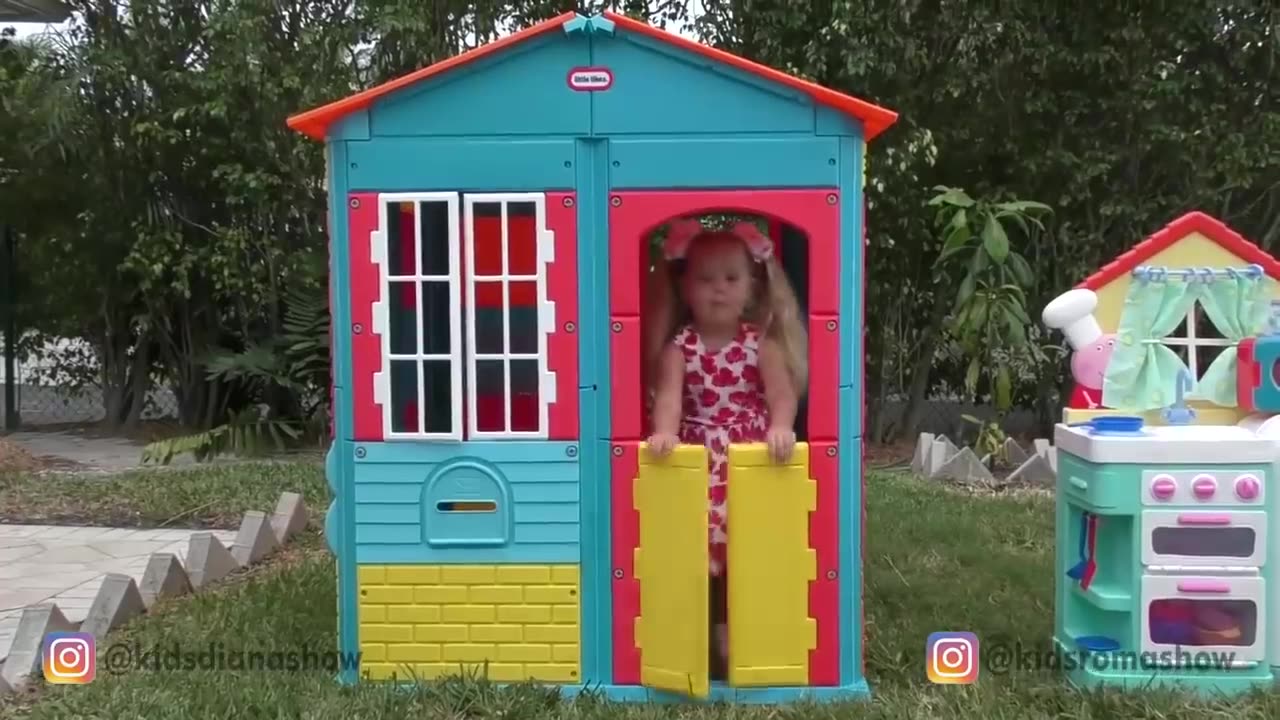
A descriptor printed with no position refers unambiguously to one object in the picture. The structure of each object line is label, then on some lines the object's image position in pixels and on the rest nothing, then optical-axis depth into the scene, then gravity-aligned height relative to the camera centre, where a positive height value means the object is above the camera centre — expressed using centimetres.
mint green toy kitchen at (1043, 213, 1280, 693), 321 -40
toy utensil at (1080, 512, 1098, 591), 339 -70
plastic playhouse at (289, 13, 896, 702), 317 -10
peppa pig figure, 347 -1
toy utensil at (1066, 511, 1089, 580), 345 -70
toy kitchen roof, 348 +25
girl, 347 -3
